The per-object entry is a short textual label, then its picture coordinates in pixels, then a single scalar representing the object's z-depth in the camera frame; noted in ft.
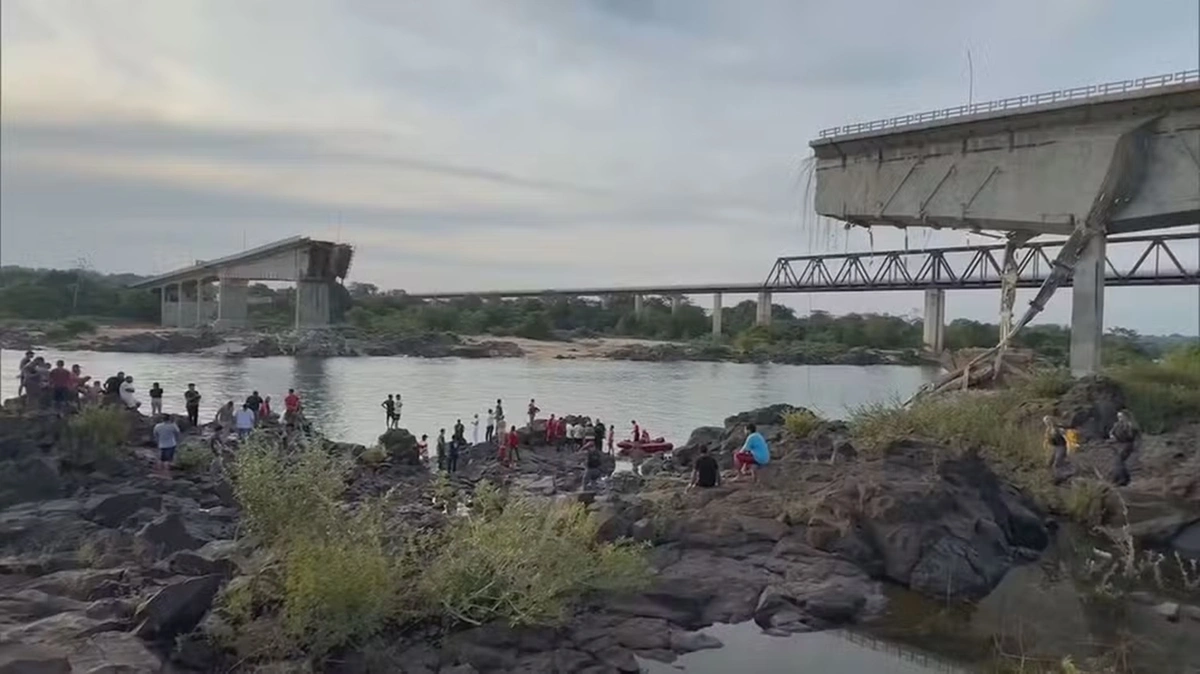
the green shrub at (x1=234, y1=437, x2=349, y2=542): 34.35
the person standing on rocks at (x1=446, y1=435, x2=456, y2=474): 79.20
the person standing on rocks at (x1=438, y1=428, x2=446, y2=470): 79.50
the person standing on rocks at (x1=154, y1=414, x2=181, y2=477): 66.18
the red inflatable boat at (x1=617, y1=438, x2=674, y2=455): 95.66
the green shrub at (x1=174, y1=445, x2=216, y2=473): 66.74
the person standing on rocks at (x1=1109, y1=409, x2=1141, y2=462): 71.04
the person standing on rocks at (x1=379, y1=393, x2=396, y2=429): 103.30
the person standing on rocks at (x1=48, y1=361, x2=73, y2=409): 76.79
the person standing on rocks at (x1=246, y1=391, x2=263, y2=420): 86.14
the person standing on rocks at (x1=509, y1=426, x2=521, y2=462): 84.48
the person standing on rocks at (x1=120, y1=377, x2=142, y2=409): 80.48
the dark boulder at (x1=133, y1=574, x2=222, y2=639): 30.07
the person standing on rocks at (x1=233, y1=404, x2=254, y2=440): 76.69
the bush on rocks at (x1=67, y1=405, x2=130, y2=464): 62.28
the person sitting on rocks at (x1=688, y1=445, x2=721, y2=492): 58.95
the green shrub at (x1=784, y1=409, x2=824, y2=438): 80.23
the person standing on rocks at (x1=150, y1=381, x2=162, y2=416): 87.31
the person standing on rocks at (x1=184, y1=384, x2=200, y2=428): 88.74
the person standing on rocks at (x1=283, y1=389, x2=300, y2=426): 88.03
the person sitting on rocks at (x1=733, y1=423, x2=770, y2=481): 61.21
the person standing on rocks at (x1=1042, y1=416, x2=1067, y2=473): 65.62
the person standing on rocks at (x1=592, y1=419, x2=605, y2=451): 88.92
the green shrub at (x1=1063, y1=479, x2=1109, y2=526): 58.80
